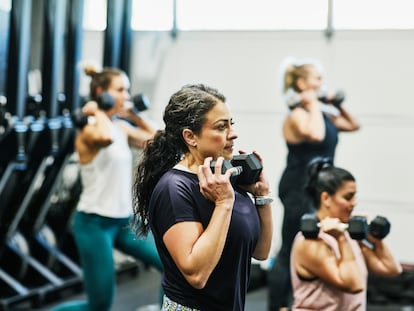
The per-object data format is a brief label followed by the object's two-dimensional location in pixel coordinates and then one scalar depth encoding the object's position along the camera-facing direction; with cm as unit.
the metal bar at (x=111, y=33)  589
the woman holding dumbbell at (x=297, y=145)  411
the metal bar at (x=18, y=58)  482
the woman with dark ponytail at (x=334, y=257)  290
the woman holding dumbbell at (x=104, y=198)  381
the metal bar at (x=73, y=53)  544
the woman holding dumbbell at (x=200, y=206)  209
